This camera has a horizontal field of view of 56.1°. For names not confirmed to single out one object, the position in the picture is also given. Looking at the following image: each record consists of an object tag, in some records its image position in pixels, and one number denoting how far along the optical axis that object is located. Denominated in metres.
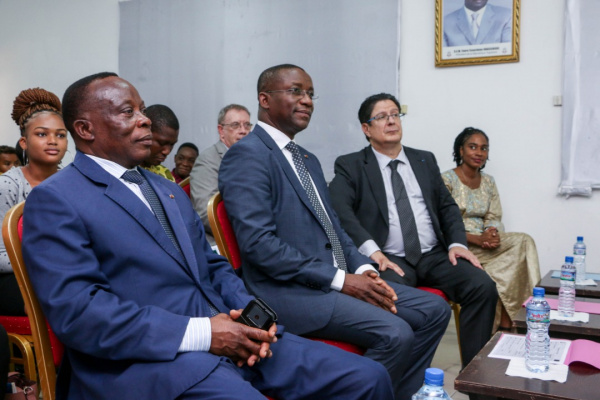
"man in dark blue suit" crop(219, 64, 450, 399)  1.89
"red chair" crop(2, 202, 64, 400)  1.36
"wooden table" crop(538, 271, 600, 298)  2.61
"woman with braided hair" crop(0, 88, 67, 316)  2.11
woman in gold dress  3.55
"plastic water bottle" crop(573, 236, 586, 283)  2.88
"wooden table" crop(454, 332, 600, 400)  1.36
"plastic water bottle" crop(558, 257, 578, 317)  2.14
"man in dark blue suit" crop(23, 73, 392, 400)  1.23
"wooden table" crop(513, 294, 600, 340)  1.96
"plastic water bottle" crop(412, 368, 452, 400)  1.28
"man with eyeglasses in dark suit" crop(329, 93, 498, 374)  2.65
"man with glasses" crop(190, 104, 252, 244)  3.16
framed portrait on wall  3.89
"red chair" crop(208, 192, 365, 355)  2.04
